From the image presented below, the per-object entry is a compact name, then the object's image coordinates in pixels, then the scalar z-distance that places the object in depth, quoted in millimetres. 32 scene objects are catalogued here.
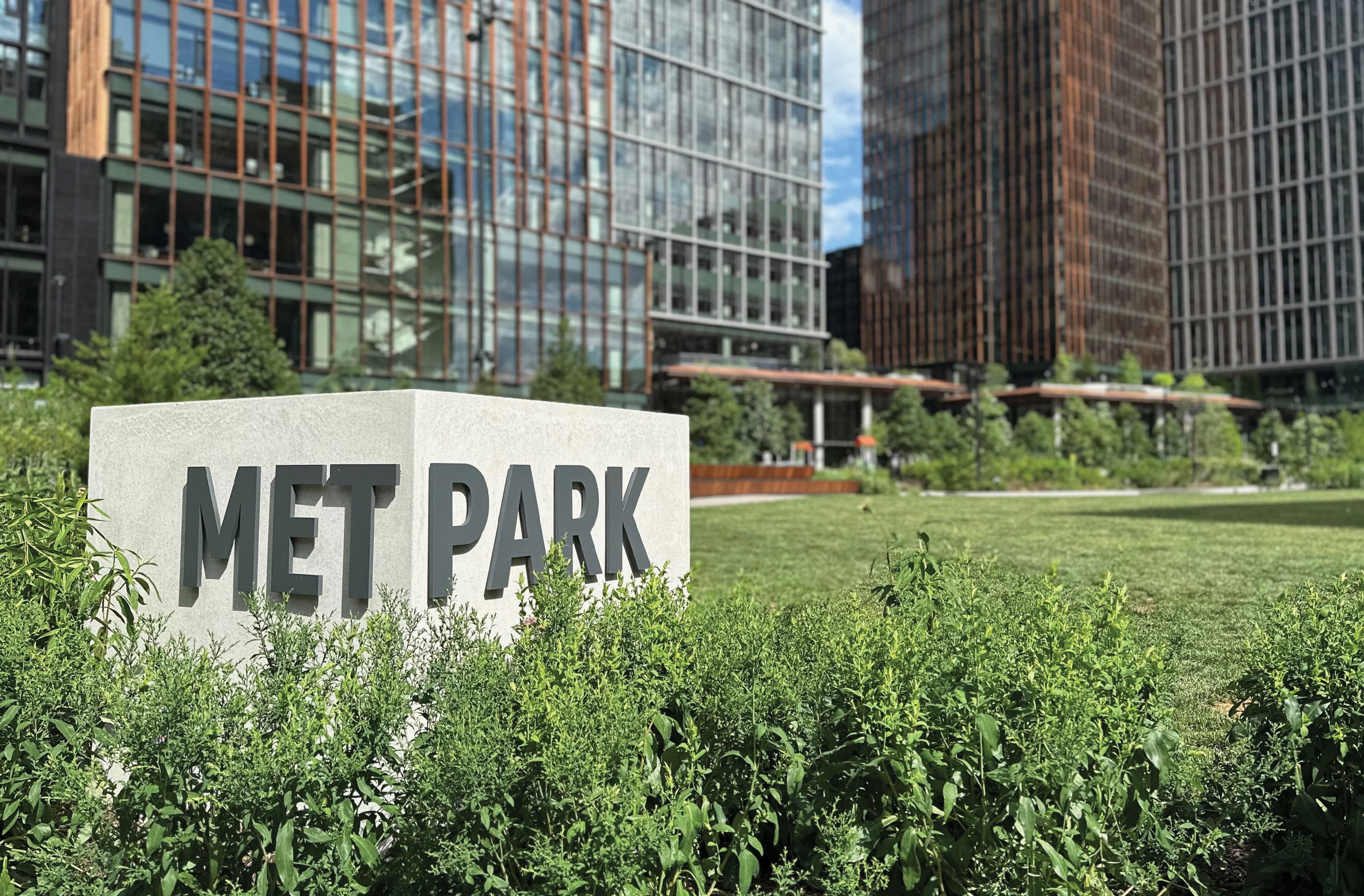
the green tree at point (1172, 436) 79688
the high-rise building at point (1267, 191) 95688
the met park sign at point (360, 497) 4820
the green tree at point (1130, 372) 97188
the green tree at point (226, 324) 29266
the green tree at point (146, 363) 20234
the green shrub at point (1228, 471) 51594
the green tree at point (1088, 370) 93062
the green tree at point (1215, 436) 68875
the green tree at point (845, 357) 89750
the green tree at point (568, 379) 42000
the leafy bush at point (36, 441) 9797
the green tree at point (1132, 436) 77750
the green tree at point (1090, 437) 74688
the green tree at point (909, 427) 71500
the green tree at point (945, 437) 70750
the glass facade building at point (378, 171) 40062
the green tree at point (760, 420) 64000
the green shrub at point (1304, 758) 3463
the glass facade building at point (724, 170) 66062
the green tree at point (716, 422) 57844
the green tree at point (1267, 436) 66062
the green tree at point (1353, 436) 62312
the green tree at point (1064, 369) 90312
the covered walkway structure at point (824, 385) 64062
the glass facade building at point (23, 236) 42781
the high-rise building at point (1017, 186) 98250
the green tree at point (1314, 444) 54500
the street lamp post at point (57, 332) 42031
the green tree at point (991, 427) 65625
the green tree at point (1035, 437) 74250
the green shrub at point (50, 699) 3320
